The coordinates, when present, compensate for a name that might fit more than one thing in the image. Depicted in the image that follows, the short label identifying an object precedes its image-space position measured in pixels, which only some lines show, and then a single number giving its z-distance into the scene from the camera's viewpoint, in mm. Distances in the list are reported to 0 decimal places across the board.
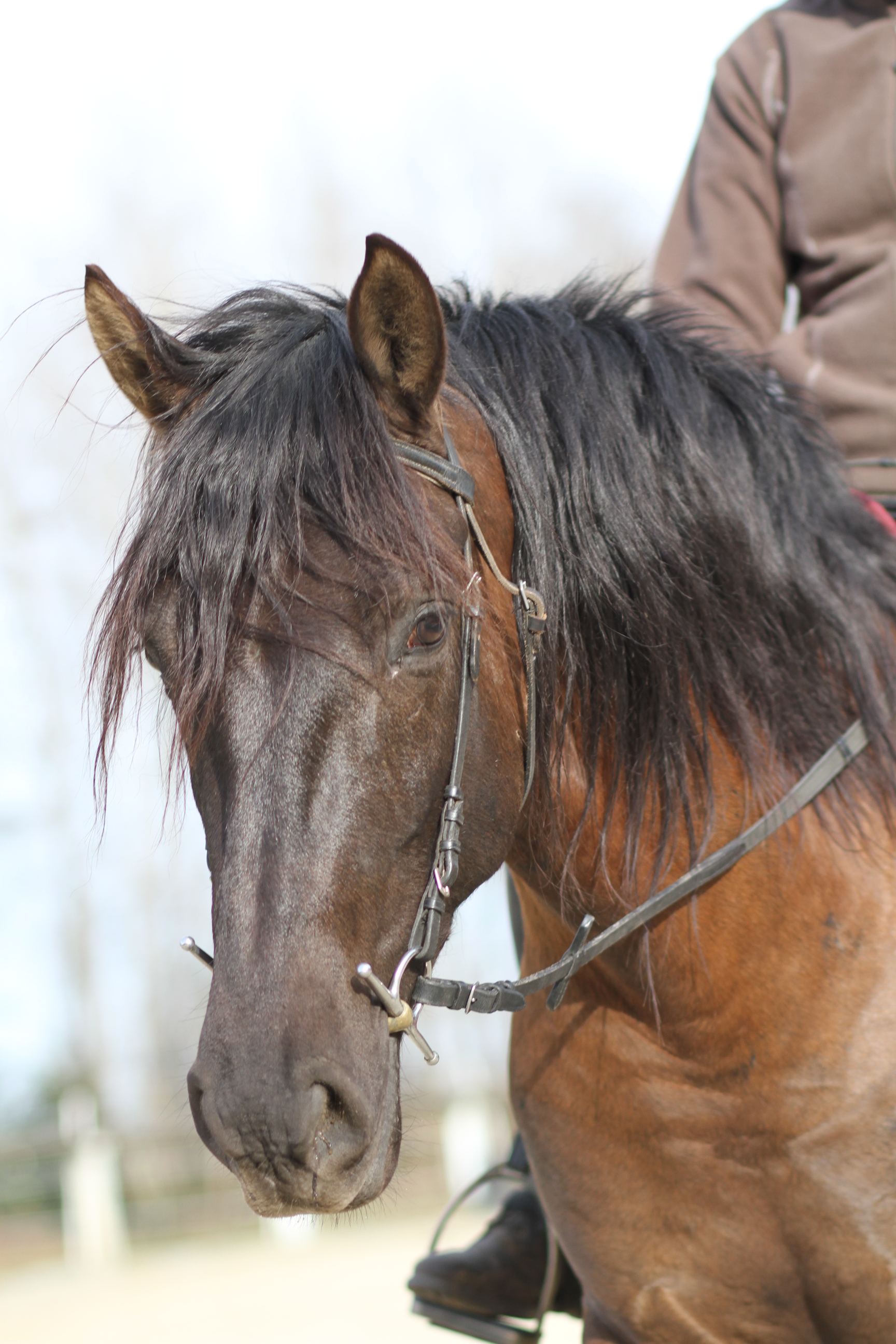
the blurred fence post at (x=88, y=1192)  25672
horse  3463
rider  6285
